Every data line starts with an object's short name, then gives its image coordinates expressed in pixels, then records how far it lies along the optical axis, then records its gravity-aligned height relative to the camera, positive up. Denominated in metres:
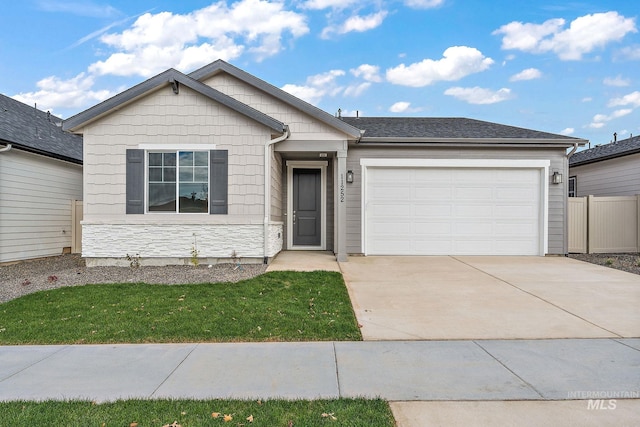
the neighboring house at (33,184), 8.96 +0.71
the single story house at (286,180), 8.24 +0.83
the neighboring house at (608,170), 11.84 +1.59
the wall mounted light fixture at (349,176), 9.87 +0.98
